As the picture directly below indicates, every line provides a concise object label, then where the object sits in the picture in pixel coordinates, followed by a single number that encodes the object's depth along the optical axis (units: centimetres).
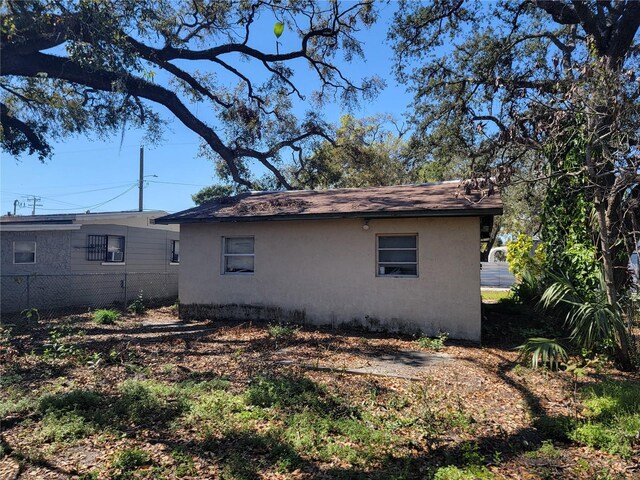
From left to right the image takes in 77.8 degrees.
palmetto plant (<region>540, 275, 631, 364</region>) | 618
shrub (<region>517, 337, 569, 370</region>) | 638
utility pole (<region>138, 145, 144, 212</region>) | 2716
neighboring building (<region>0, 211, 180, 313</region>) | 1326
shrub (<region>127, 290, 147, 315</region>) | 1227
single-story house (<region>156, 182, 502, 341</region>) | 872
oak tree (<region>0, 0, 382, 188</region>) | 823
